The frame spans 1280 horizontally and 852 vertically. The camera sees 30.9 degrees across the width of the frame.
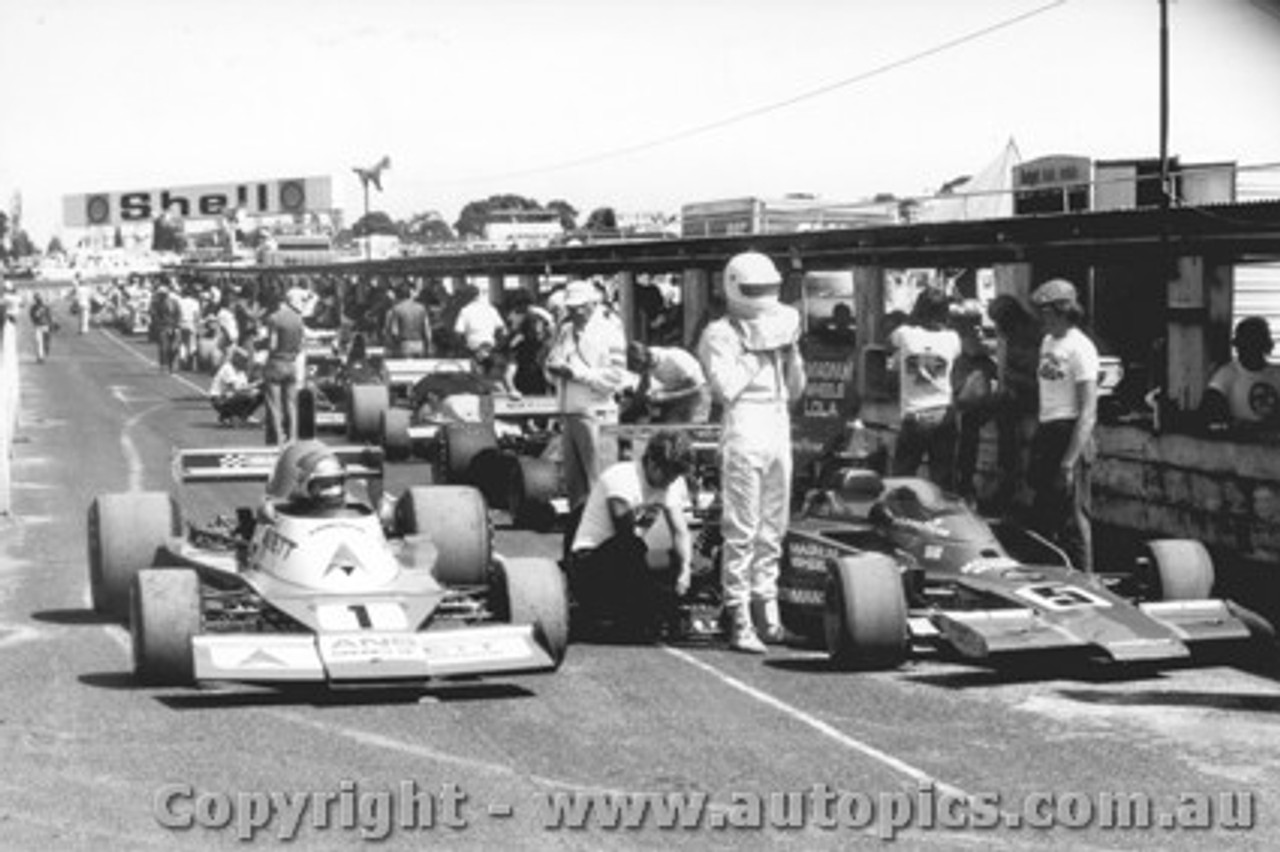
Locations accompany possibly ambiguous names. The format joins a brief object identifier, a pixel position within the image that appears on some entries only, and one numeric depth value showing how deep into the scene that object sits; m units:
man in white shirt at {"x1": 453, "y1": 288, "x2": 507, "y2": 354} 24.44
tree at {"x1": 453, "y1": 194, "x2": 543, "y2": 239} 60.00
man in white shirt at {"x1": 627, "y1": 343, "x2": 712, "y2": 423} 14.90
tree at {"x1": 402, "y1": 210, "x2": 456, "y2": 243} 85.40
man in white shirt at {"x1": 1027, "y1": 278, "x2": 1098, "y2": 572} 12.92
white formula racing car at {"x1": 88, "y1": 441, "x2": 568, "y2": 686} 10.14
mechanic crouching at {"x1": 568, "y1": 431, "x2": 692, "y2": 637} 12.05
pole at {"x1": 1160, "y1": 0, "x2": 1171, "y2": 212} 25.20
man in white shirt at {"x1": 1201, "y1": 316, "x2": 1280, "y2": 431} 15.64
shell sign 97.00
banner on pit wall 21.52
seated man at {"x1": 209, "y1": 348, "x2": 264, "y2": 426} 29.56
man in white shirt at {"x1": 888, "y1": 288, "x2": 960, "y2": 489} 15.34
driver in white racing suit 11.96
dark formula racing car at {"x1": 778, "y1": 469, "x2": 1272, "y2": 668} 10.81
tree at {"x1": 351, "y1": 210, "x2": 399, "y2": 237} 93.84
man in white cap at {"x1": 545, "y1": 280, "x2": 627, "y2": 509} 15.89
